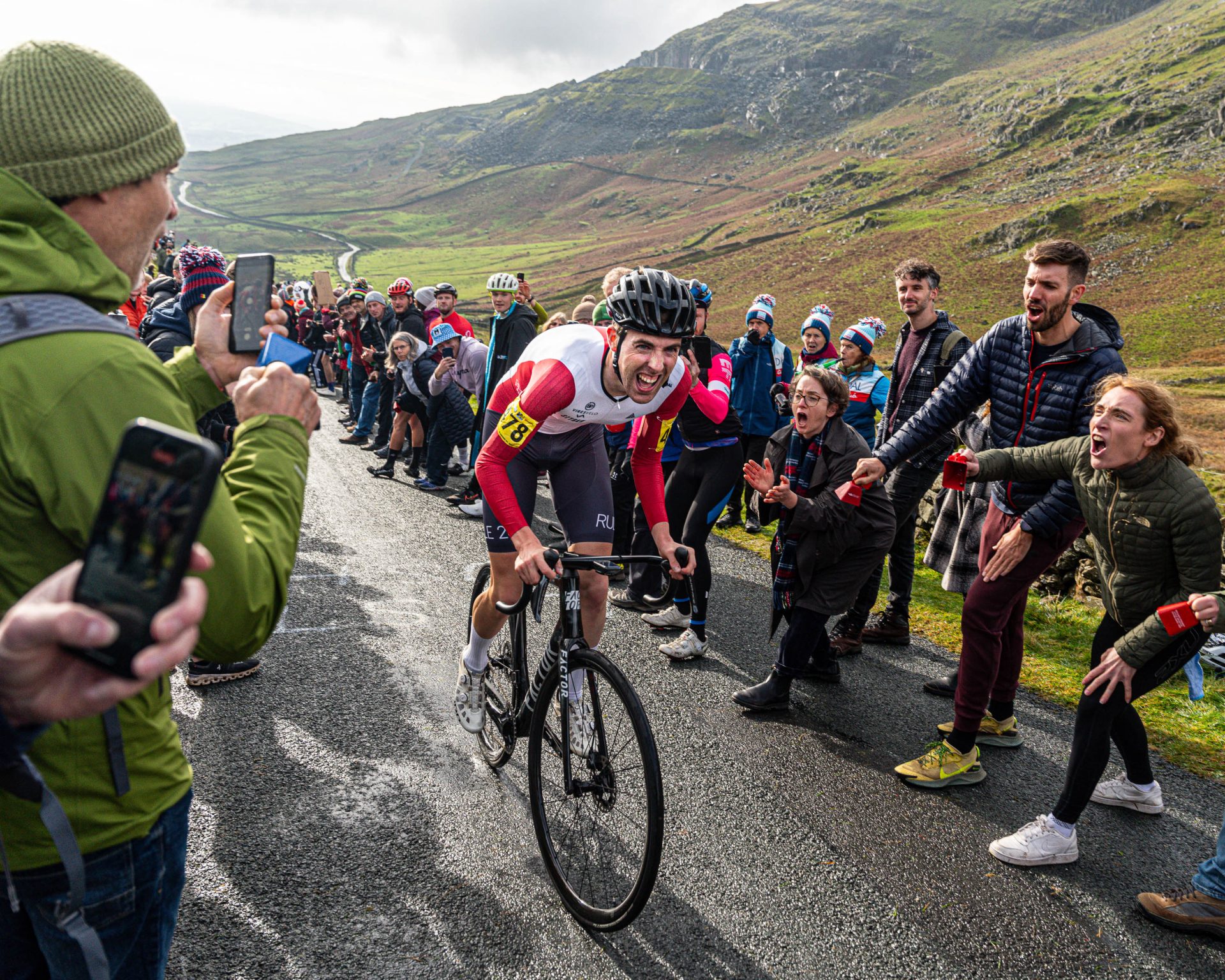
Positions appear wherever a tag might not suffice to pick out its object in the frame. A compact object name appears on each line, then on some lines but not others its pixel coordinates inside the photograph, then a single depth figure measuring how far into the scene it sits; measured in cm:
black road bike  313
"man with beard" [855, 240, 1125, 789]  410
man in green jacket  126
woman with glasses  500
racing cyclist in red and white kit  341
